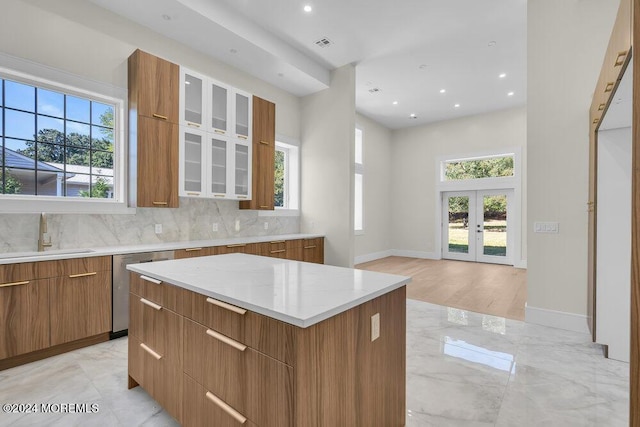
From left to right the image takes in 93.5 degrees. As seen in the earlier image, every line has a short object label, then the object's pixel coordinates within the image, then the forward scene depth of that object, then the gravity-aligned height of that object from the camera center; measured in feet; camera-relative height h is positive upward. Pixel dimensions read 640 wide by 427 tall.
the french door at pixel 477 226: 23.12 -1.10
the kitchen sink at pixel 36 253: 7.94 -1.20
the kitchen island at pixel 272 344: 3.50 -1.86
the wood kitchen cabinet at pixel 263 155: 14.26 +2.76
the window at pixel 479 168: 22.93 +3.59
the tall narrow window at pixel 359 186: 24.02 +2.08
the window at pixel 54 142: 9.05 +2.27
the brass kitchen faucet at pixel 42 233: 8.86 -0.69
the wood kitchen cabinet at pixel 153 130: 10.43 +2.90
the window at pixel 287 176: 18.03 +2.17
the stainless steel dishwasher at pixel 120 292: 9.16 -2.49
